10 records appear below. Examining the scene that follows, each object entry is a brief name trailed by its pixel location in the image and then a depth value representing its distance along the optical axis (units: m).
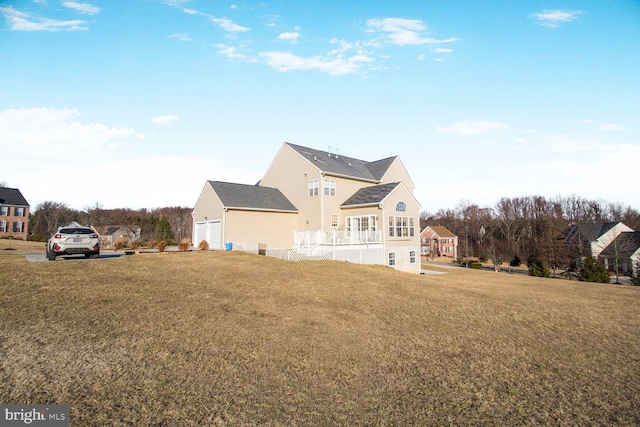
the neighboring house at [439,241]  76.19
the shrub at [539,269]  34.50
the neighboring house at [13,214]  48.97
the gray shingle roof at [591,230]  51.43
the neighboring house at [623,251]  44.12
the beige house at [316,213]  24.58
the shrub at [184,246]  22.91
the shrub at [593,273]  29.45
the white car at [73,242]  14.88
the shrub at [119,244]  25.31
